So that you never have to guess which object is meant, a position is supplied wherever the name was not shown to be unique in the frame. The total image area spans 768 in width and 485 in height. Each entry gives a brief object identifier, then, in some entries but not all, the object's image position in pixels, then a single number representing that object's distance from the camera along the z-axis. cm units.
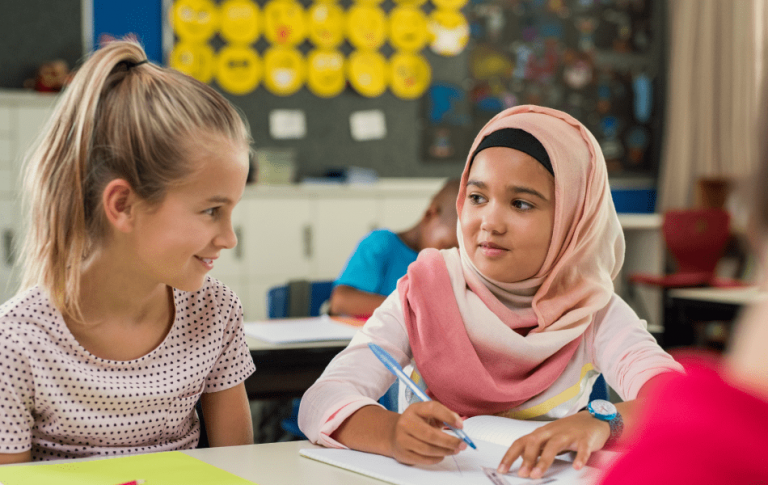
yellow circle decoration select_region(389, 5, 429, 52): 500
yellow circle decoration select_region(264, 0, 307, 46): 471
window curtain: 537
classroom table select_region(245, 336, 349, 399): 165
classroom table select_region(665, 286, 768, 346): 280
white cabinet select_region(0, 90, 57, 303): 374
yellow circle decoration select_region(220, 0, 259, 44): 463
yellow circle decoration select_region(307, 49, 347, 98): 482
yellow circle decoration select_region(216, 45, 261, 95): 464
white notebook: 82
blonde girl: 96
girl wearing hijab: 112
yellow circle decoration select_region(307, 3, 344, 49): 480
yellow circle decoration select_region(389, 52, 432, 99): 501
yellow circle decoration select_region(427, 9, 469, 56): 510
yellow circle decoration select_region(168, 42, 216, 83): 454
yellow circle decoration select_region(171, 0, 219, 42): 452
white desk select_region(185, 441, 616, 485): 83
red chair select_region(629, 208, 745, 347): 449
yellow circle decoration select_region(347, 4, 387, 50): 489
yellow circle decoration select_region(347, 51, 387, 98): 491
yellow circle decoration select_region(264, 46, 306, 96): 473
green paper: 79
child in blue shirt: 228
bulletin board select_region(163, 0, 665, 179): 469
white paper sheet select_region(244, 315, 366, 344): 178
